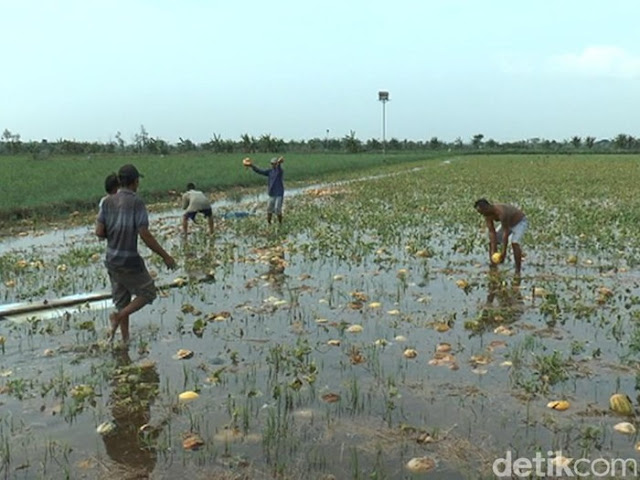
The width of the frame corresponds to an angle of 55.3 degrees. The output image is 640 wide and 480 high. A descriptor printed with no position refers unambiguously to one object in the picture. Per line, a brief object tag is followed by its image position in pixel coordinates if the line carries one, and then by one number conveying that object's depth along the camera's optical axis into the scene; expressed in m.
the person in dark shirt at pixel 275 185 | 13.70
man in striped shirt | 5.97
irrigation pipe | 7.18
